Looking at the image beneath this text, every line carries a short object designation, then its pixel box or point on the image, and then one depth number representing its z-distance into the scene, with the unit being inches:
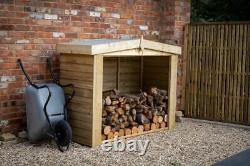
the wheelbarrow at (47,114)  217.6
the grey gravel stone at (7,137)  224.1
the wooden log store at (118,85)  222.4
